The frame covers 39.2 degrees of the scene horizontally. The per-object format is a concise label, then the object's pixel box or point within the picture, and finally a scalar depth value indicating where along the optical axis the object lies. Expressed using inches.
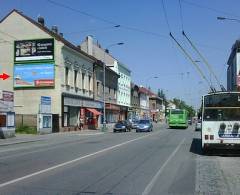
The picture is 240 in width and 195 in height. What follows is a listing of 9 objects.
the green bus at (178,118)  1999.2
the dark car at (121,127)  1631.7
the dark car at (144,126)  1589.1
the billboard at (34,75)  1448.3
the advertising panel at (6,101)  1098.6
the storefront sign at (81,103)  1514.7
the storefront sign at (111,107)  2113.6
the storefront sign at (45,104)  1327.1
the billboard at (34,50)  1456.9
